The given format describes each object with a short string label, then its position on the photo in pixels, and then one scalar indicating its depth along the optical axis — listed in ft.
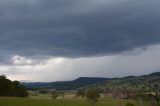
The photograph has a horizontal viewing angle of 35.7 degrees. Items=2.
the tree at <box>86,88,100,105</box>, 335.19
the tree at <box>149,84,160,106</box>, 350.51
